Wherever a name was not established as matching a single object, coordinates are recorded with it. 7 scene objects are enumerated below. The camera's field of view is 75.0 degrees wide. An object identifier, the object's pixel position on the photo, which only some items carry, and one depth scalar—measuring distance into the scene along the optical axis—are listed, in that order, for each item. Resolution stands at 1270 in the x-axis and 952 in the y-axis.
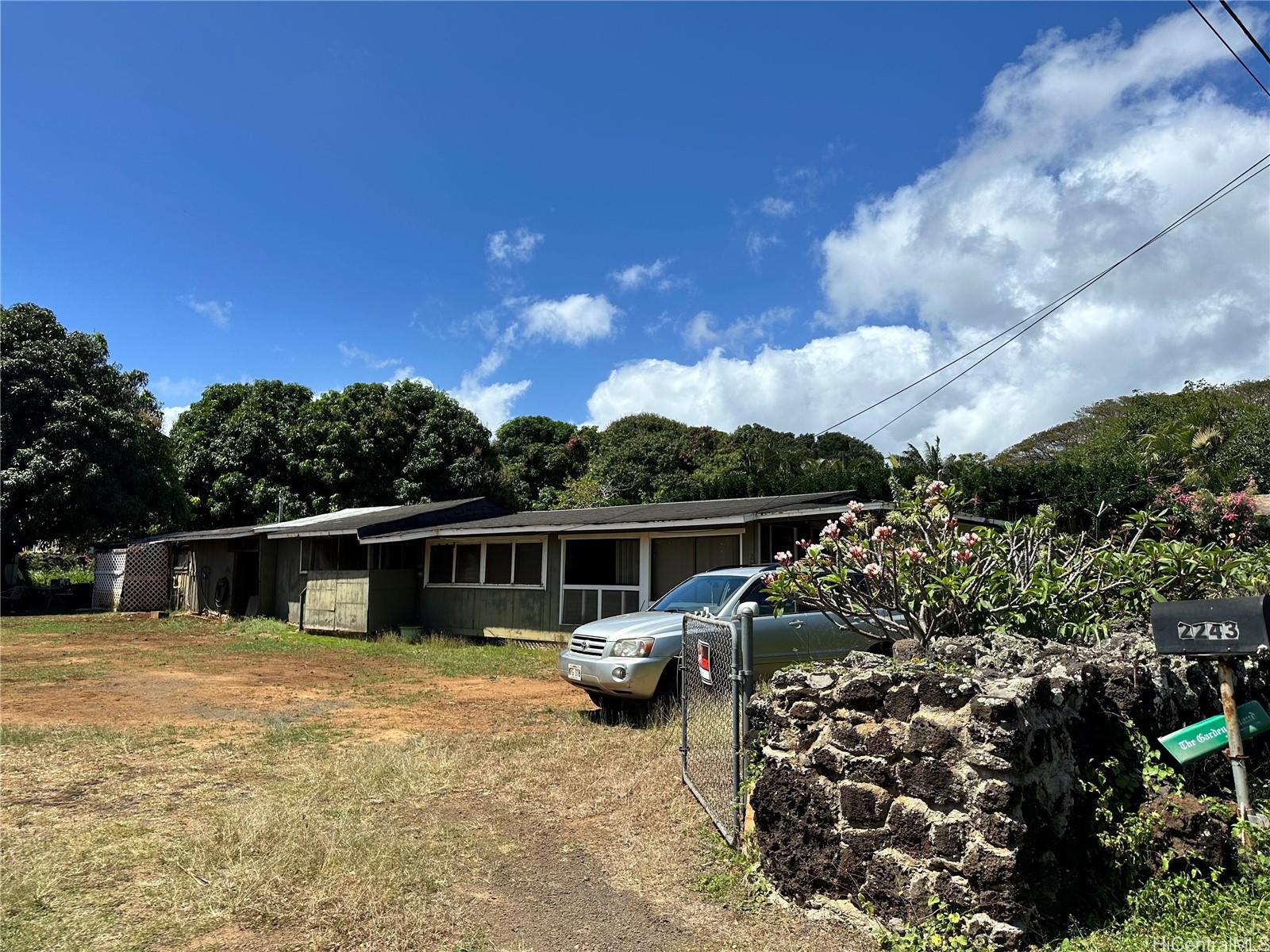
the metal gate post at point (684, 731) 6.31
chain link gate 5.06
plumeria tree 5.47
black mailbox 3.72
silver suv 8.31
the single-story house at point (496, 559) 15.12
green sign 3.88
